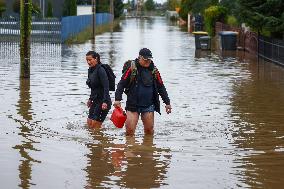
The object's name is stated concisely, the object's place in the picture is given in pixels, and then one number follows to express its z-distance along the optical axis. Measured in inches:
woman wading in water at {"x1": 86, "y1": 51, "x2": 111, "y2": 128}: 456.4
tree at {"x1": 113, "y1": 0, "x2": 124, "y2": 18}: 4458.7
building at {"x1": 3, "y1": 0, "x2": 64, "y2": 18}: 3191.4
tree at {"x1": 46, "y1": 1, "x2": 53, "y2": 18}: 2824.8
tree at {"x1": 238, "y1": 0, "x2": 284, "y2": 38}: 1066.7
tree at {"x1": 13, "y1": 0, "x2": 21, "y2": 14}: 3005.4
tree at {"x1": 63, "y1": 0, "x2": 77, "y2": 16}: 2650.1
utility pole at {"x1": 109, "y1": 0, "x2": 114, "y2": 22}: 3773.1
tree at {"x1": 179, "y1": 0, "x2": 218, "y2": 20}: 2603.3
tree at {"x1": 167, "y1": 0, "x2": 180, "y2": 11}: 5433.1
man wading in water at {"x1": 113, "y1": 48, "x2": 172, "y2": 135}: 434.3
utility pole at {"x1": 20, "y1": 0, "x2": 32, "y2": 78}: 812.6
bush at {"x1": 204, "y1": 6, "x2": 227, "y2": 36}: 2030.0
